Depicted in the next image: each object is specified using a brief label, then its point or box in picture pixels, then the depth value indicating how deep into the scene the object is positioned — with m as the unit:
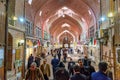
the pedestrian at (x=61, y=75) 2.32
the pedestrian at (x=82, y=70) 2.71
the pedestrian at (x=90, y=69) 2.86
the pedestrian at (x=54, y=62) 4.63
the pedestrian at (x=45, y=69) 4.00
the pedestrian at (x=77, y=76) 1.92
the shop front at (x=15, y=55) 5.27
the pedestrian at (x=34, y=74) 2.85
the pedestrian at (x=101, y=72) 1.76
